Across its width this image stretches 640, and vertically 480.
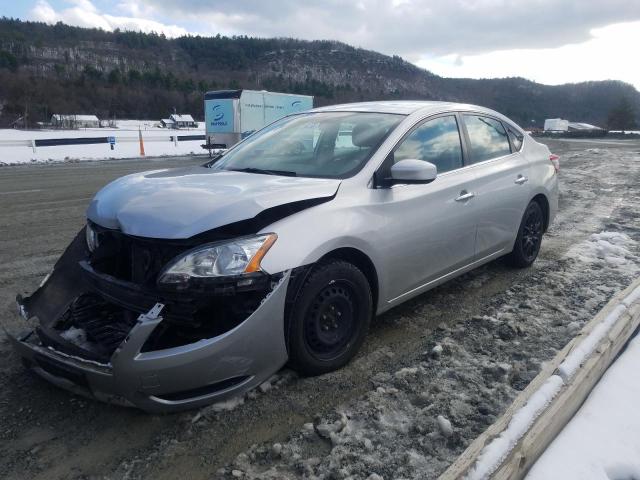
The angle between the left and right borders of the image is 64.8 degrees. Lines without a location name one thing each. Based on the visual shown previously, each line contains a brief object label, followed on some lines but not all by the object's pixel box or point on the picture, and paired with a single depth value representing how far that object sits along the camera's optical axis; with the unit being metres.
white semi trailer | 21.81
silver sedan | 2.46
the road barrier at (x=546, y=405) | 1.95
